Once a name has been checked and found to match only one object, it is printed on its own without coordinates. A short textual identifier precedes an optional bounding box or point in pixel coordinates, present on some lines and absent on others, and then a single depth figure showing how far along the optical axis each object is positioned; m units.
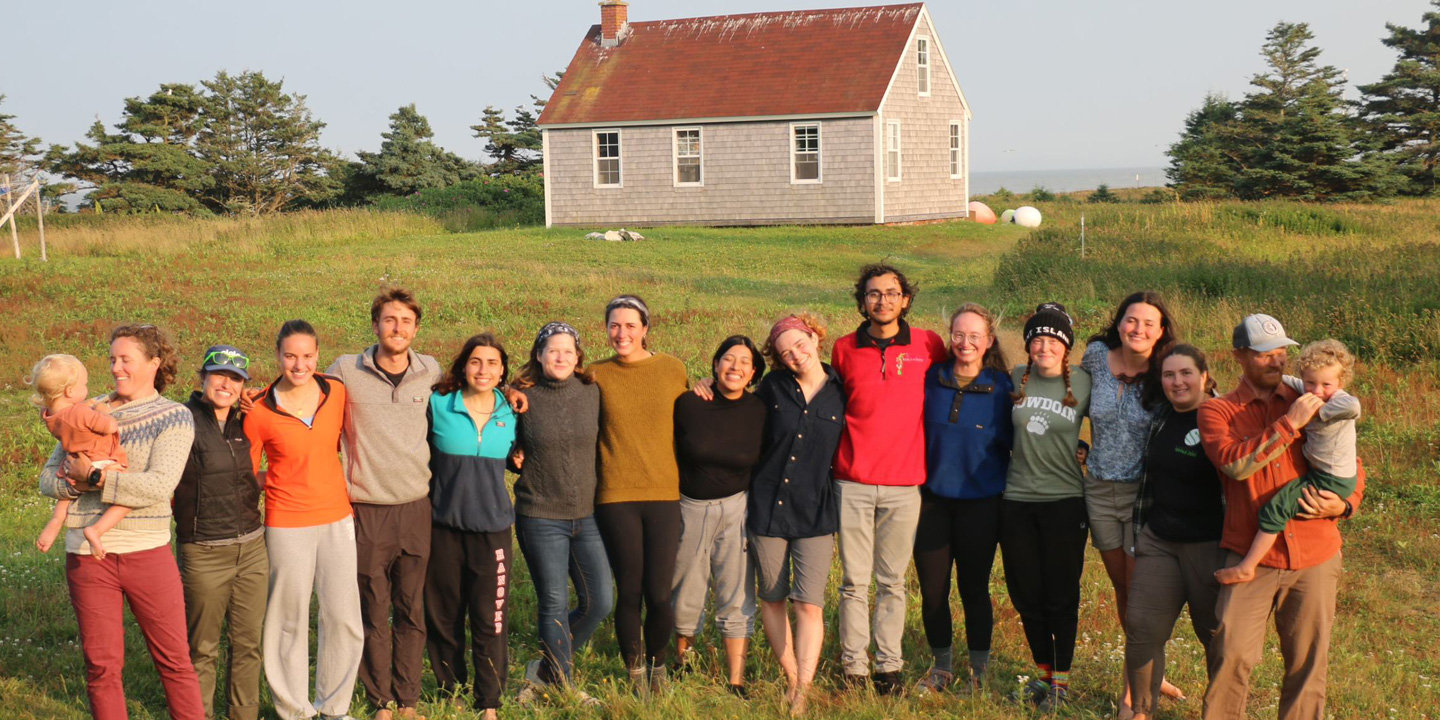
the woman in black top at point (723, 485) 5.32
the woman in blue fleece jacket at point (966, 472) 5.27
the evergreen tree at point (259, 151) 48.03
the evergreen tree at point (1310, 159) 40.03
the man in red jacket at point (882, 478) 5.30
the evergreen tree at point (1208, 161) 44.78
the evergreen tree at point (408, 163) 46.72
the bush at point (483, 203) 34.00
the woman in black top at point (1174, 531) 4.77
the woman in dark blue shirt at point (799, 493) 5.30
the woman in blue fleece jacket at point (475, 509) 5.13
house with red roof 29.59
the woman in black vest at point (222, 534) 4.76
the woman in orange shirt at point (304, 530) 4.86
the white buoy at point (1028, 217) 34.94
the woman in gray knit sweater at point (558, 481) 5.24
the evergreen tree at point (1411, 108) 43.31
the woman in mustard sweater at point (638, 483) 5.31
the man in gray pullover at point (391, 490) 5.03
